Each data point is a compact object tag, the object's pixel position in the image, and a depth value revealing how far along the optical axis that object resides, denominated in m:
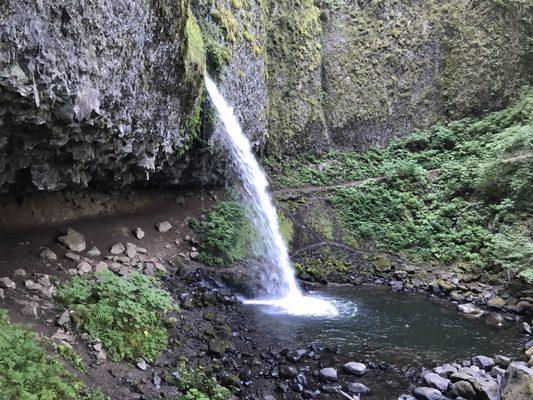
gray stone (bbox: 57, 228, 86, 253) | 8.99
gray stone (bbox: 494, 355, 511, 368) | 8.16
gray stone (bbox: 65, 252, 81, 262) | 8.66
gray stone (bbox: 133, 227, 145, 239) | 10.87
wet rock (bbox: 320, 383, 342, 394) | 6.98
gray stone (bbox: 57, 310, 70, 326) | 6.49
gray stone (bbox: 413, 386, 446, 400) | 6.93
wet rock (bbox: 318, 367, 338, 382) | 7.37
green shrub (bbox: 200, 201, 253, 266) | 11.80
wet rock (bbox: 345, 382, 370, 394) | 7.06
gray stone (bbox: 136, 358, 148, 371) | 6.54
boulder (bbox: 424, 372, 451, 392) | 7.23
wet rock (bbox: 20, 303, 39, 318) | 6.49
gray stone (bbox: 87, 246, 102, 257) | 9.25
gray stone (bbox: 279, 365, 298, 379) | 7.31
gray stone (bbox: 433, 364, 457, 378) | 7.65
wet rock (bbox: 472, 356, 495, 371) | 8.08
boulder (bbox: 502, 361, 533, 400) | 5.76
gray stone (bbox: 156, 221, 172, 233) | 11.73
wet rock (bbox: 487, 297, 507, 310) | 11.47
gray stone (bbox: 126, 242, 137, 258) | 10.01
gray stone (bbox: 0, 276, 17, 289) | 6.98
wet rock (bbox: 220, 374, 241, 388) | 6.74
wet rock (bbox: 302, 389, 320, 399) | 6.80
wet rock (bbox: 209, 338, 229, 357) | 7.60
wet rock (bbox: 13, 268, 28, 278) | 7.44
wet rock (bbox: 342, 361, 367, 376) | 7.64
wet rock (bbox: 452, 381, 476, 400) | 6.93
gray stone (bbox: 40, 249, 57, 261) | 8.30
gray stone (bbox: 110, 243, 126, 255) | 9.78
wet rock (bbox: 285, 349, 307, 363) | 7.92
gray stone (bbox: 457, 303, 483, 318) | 11.16
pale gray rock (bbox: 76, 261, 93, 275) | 8.40
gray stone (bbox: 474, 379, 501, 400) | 6.67
